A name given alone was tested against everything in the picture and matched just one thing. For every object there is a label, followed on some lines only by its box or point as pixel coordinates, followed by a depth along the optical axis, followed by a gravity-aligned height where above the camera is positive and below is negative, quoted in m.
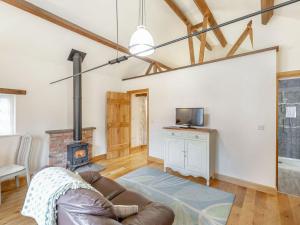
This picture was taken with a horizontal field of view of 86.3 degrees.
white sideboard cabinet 3.15 -0.83
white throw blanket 1.19 -0.63
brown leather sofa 1.05 -0.69
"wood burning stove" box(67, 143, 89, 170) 3.62 -1.01
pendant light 1.98 +0.90
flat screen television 3.53 -0.11
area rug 2.18 -1.41
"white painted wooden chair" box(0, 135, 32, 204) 2.56 -0.94
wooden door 4.77 -0.37
